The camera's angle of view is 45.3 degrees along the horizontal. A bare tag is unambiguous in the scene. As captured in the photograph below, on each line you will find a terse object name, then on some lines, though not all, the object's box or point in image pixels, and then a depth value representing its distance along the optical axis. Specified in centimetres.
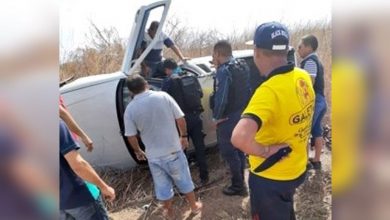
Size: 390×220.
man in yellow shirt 225
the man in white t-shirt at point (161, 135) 394
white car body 485
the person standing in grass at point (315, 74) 464
